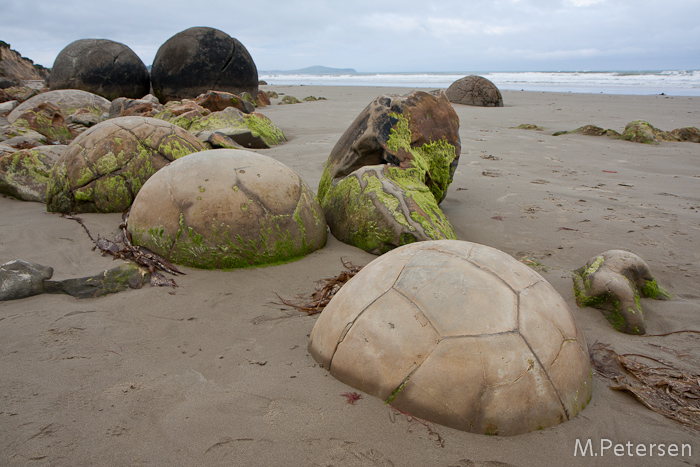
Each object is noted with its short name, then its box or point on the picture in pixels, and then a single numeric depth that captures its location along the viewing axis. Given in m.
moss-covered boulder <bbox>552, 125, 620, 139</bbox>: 9.16
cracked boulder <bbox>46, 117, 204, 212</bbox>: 4.08
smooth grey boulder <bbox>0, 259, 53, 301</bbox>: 2.66
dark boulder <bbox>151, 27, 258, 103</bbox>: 11.70
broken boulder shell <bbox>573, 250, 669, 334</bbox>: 2.69
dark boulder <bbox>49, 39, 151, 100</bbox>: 11.98
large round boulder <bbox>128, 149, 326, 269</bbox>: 3.15
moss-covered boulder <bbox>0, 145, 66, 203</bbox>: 4.70
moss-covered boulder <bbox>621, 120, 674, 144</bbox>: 8.45
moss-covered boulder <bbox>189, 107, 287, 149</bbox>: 7.42
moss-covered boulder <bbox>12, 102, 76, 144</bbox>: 8.20
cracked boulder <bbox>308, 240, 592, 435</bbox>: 1.76
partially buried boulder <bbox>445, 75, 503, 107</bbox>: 15.23
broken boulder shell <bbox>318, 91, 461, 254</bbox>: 3.69
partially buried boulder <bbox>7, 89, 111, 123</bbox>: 9.95
